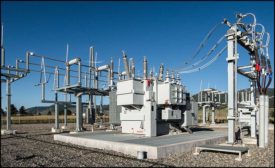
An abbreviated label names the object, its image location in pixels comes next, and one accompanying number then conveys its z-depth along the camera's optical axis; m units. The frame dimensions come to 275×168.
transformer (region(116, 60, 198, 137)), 14.43
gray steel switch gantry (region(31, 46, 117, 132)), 18.09
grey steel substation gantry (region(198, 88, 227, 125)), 30.47
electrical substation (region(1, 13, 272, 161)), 11.55
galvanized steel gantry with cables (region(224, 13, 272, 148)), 11.73
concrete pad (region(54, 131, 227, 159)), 9.96
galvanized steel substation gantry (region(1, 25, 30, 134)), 19.58
